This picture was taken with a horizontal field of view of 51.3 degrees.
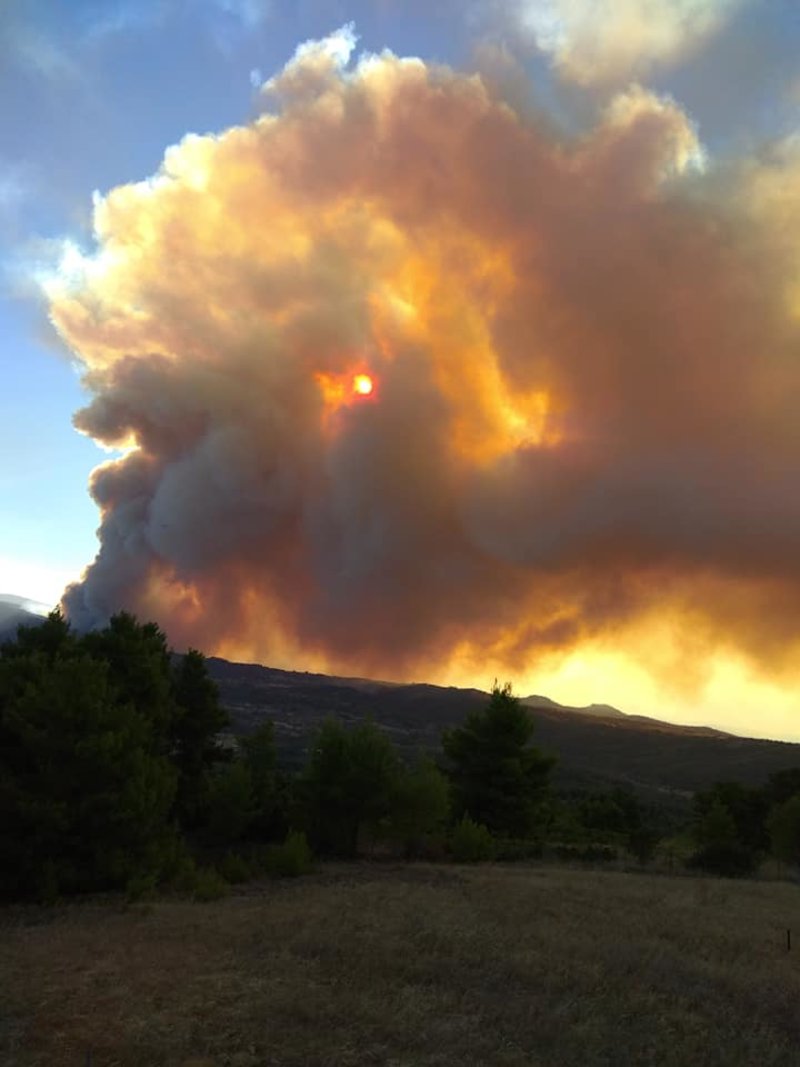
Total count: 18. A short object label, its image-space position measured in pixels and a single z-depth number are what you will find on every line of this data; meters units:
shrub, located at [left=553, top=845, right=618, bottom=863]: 35.19
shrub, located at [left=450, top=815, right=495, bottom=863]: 32.53
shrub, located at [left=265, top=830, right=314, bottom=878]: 26.55
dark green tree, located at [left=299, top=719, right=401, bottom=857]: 31.56
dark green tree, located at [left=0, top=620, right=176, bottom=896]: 20.17
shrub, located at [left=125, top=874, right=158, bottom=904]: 19.81
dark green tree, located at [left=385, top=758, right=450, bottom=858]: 32.00
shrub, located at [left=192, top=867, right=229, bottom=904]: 21.62
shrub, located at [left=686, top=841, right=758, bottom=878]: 35.84
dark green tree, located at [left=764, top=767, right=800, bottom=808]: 45.16
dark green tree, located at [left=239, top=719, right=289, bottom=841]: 33.19
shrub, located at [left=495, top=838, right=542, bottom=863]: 34.02
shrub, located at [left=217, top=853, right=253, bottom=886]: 25.45
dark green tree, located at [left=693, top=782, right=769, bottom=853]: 42.84
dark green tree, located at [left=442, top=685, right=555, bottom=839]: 38.75
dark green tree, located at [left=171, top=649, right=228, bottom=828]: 31.98
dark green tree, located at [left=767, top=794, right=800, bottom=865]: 37.62
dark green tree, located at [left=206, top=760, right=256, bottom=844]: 31.20
